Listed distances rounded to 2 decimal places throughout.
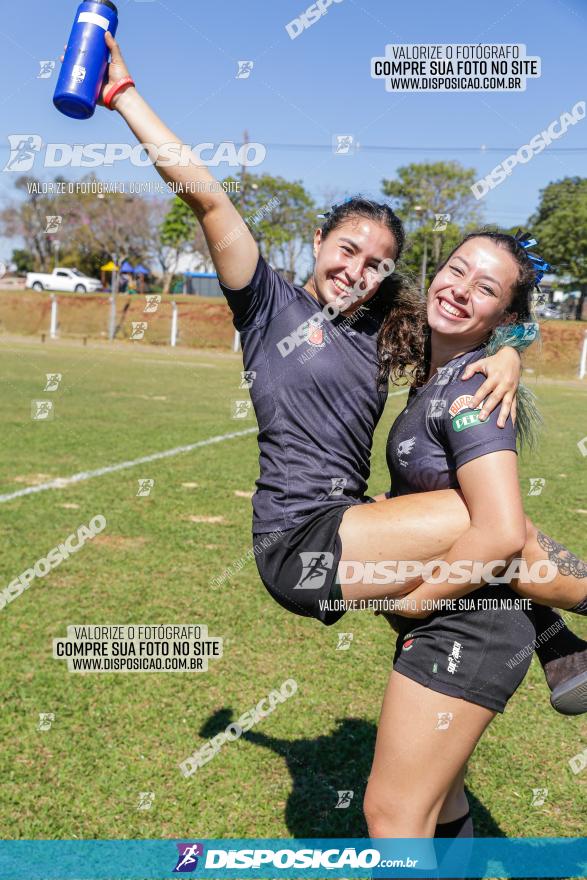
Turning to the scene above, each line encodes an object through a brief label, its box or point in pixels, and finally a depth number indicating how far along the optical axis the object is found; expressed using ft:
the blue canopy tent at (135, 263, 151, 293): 163.94
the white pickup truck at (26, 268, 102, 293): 162.61
